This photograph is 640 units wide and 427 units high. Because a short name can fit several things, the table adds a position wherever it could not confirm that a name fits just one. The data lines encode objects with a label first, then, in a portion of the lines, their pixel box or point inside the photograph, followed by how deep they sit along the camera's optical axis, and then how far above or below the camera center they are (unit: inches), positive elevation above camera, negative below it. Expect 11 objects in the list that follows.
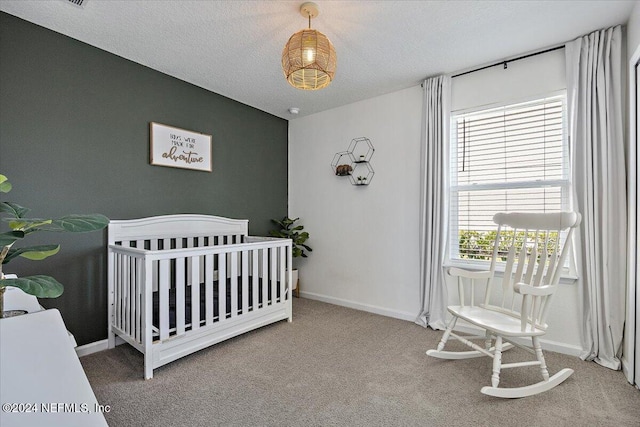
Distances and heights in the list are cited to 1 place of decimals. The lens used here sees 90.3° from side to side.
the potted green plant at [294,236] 150.7 -10.0
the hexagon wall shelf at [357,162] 134.8 +23.4
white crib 81.7 -22.6
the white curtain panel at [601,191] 83.2 +6.8
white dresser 21.4 -12.4
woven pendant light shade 70.2 +36.0
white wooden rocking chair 70.9 -21.1
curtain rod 94.3 +49.8
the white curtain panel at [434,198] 112.0 +6.2
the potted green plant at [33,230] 31.3 -2.2
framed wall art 108.3 +24.1
